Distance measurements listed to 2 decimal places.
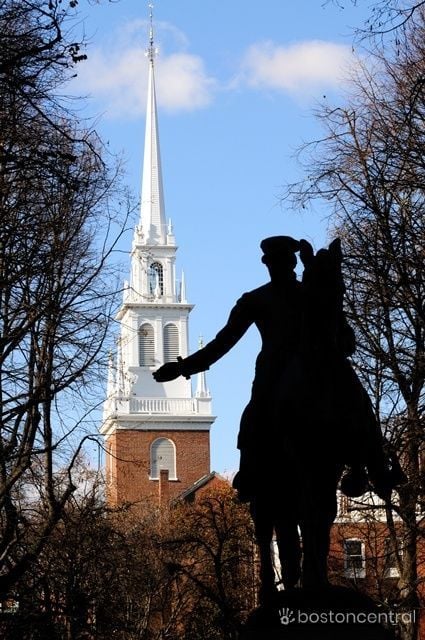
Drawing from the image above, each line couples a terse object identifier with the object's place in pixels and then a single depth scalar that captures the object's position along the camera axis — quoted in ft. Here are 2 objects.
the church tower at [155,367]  310.65
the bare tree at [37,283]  49.39
